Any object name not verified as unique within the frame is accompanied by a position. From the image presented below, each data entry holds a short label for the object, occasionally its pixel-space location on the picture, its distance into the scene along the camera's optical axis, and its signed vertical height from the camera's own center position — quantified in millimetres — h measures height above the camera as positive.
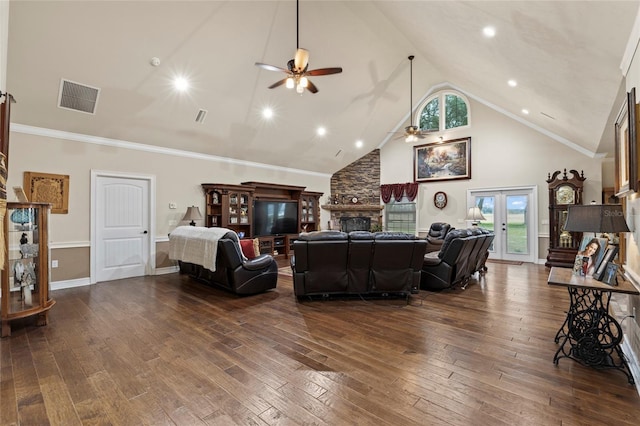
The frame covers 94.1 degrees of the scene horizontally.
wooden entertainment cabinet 6988 +249
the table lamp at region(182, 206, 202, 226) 6184 +11
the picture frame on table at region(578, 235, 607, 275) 2551 -333
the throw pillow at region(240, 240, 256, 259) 5172 -597
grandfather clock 6684 -24
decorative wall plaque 4698 +413
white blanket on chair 4547 -504
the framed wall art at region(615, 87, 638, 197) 2178 +545
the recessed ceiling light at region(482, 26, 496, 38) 3451 +2181
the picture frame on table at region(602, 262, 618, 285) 2312 -467
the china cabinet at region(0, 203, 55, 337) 3279 -519
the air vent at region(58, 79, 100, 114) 4488 +1840
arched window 8648 +3097
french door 7617 -132
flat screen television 7922 -68
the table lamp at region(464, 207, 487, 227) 7280 -3
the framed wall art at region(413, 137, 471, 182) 8602 +1635
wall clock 8922 +474
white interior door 5438 -243
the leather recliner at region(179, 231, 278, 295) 4387 -860
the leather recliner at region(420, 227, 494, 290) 4605 -737
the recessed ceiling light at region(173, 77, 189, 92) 5072 +2273
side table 2334 -1006
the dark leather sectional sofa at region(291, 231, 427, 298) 4098 -677
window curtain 9391 +782
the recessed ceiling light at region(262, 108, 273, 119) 6566 +2276
